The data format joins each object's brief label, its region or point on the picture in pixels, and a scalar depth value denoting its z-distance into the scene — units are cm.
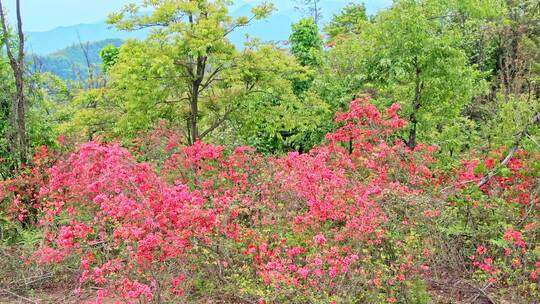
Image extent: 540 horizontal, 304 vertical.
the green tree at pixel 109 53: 1931
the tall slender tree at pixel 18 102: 1005
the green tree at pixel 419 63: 1083
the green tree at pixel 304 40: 1499
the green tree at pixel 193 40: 1083
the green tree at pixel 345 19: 3169
